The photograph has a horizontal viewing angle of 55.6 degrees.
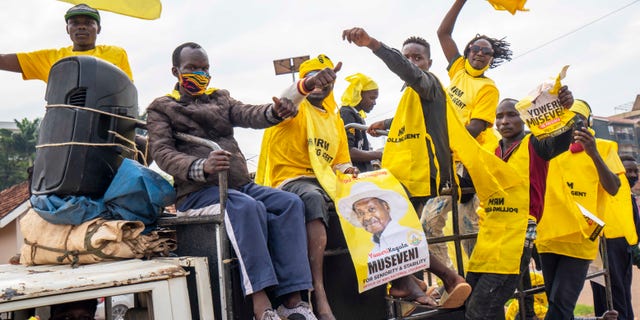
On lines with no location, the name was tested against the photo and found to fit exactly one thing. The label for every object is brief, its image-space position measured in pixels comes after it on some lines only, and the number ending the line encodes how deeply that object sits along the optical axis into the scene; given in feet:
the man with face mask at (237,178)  8.78
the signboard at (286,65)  28.79
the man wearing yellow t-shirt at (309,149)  11.43
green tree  114.52
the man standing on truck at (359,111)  15.25
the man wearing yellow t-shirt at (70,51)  12.72
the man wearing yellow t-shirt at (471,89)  14.51
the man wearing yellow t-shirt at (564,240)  13.56
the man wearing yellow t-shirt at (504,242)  11.48
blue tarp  8.83
